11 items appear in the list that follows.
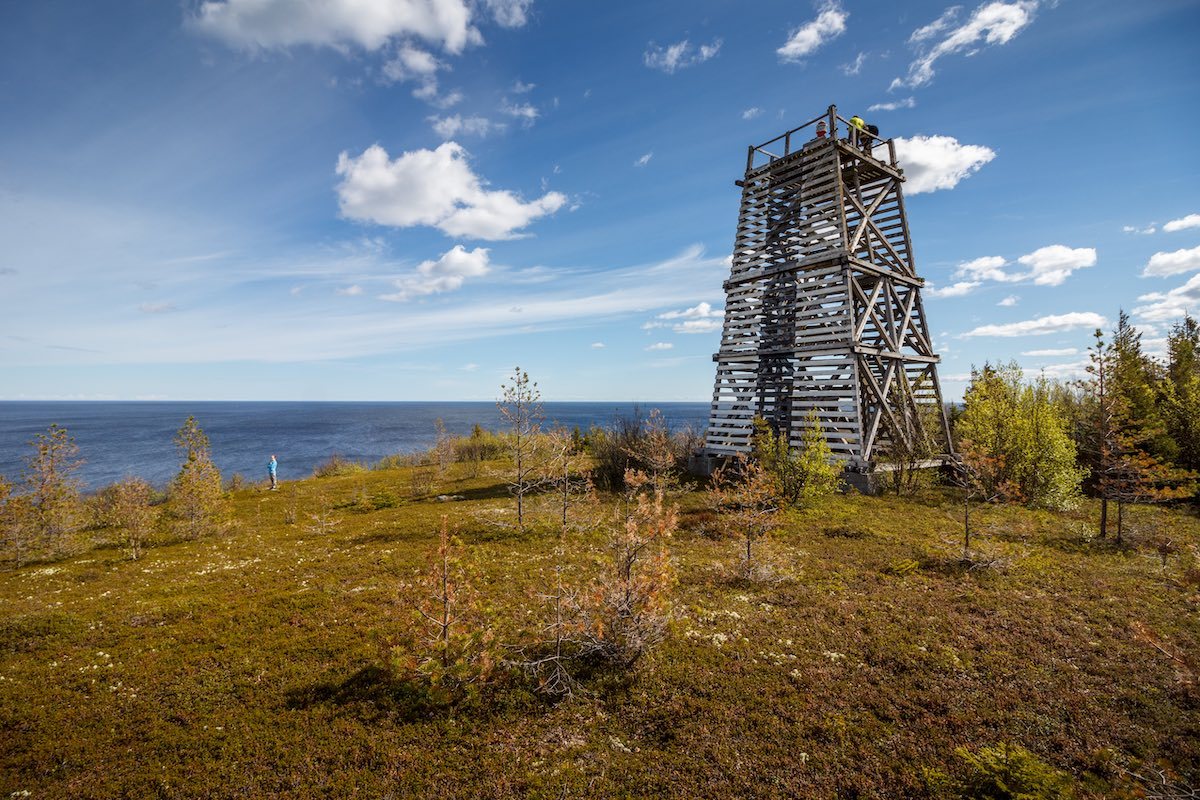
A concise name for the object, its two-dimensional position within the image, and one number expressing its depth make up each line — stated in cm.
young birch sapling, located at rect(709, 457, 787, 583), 1288
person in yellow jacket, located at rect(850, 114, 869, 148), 2518
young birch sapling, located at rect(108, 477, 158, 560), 1692
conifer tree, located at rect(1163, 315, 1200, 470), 2178
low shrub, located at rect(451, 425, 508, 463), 4231
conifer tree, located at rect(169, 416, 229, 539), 1908
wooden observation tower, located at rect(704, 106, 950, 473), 2277
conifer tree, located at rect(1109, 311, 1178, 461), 1669
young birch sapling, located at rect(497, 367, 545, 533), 1886
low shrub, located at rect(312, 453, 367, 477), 4138
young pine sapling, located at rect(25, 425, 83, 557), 1708
